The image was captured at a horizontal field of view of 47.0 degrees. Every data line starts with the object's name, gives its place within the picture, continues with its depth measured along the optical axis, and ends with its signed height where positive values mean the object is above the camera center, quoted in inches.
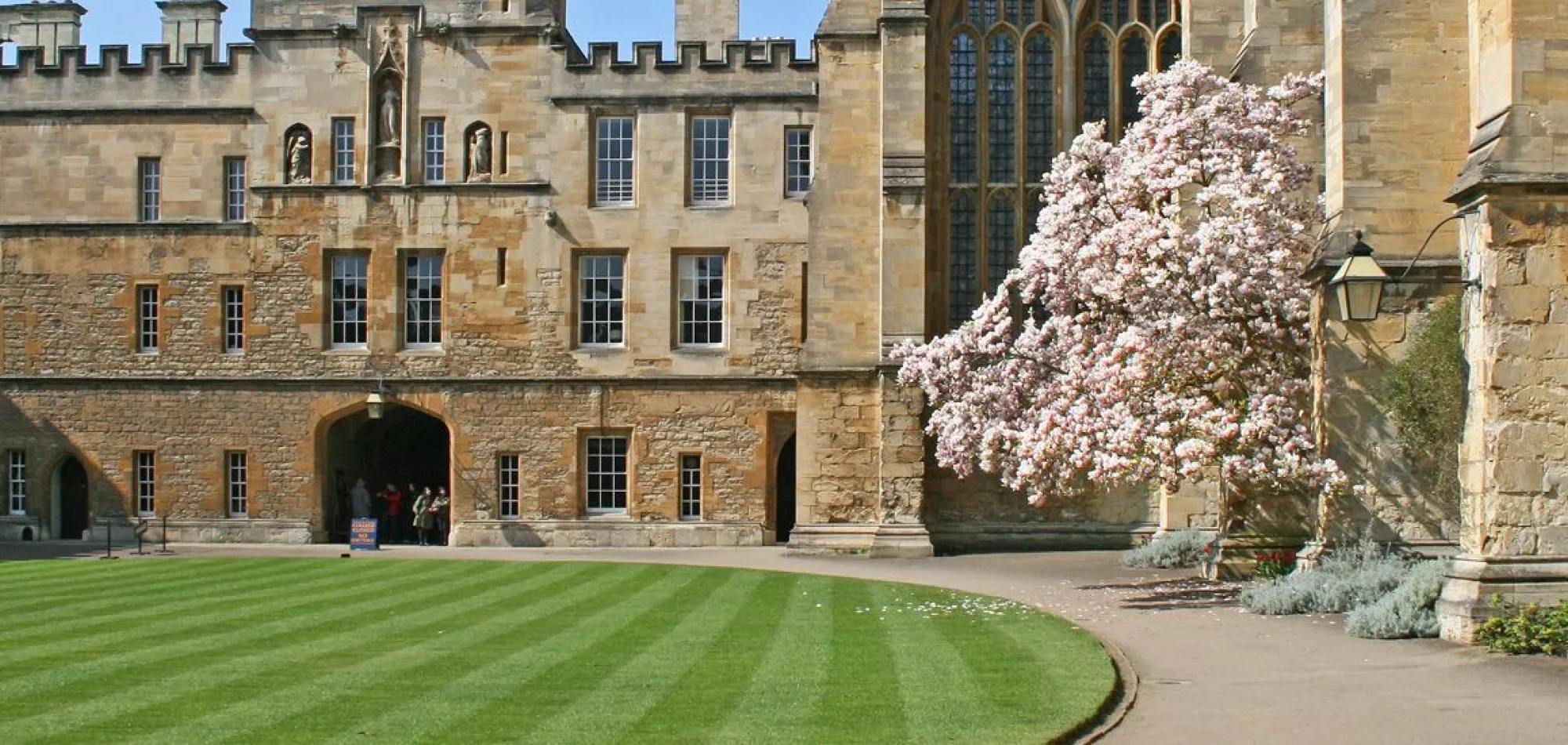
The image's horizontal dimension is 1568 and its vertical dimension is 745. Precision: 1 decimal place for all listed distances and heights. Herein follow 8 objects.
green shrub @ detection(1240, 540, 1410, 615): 648.4 -77.0
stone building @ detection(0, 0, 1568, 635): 1354.6 +81.4
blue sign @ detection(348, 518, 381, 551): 1248.8 -108.1
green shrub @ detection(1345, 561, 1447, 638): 584.1 -76.5
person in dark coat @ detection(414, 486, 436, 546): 1363.2 -102.9
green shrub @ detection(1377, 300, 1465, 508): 666.2 -7.4
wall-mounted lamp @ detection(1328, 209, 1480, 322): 581.9 +29.3
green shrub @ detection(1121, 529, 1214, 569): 975.0 -94.4
